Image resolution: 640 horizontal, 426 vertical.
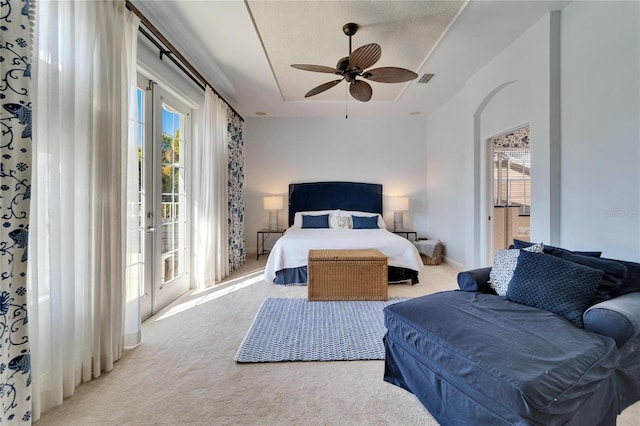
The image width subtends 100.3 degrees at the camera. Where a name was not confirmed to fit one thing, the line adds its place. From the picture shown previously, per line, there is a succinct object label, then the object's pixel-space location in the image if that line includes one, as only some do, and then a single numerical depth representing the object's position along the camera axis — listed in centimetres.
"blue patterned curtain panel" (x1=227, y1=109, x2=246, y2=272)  430
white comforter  352
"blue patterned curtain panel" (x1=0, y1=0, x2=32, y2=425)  114
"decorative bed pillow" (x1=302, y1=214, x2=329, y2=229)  499
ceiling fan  233
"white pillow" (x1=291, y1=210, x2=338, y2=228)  508
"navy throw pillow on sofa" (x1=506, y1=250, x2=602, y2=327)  151
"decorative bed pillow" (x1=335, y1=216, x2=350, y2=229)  497
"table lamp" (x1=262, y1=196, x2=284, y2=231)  517
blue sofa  106
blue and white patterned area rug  198
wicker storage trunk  303
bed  354
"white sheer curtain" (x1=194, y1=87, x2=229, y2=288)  346
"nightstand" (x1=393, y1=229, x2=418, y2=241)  540
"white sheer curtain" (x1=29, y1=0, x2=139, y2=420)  141
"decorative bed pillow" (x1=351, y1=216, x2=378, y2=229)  498
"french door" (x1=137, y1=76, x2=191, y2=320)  255
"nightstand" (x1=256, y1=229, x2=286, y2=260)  529
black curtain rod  213
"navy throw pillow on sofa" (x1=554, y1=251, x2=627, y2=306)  155
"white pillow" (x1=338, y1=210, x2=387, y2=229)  507
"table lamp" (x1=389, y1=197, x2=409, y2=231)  528
